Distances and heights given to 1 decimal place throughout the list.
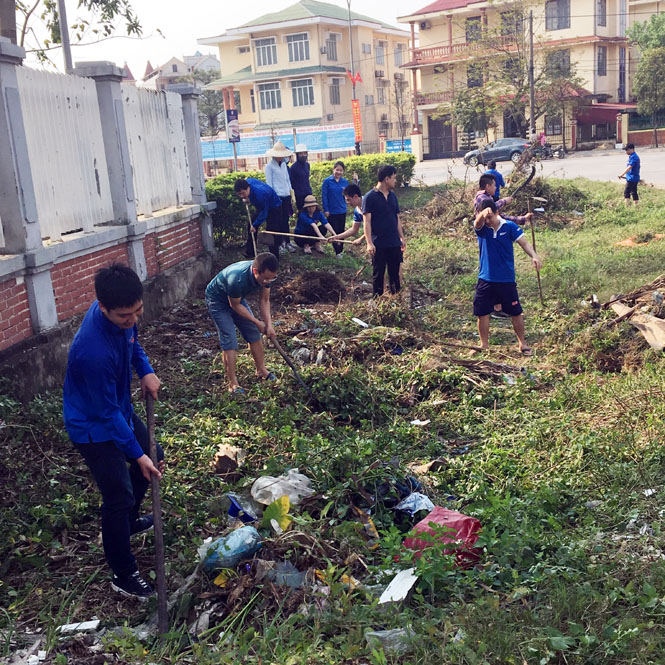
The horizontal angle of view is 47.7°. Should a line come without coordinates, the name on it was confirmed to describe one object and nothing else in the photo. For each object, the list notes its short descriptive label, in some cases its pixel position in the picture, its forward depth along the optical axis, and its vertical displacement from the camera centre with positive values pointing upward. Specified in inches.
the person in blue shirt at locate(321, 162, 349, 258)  482.3 -21.1
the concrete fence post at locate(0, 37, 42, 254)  236.2 +7.6
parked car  1371.8 +3.2
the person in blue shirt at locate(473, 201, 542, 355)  275.3 -42.6
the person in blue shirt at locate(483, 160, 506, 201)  463.7 -12.1
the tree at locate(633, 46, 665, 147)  1455.5 +108.2
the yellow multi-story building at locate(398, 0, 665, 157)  1567.4 +206.2
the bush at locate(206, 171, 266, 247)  476.7 -26.0
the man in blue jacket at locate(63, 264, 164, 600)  137.2 -41.0
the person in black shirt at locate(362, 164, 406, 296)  337.1 -28.6
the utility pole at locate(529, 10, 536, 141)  1423.5 +99.6
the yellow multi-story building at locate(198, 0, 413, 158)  1888.5 +254.5
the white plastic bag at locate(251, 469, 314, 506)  168.6 -70.8
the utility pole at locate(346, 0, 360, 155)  1312.6 +181.1
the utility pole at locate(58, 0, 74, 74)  530.3 +106.9
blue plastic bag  145.8 -71.9
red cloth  143.8 -72.6
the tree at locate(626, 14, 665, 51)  1657.2 +233.8
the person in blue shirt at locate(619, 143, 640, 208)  595.5 -29.0
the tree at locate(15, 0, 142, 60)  520.7 +115.4
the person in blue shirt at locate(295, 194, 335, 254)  463.5 -34.5
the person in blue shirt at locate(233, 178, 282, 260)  417.7 -19.7
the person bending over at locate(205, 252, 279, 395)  238.8 -44.4
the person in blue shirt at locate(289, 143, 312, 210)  496.4 -7.7
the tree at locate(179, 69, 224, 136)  2292.1 +202.8
